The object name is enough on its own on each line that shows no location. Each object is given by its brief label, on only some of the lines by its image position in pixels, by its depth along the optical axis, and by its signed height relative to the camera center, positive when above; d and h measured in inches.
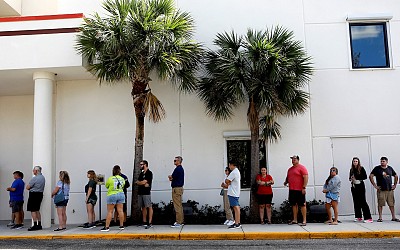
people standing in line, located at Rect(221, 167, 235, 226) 464.9 -43.8
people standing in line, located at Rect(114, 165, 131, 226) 476.3 -38.8
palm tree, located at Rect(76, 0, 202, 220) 457.7 +135.5
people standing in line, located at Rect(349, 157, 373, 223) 462.9 -24.6
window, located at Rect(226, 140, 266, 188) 532.4 +18.1
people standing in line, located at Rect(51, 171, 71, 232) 459.2 -23.6
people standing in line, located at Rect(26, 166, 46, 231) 462.3 -24.1
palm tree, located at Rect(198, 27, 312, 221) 470.9 +105.0
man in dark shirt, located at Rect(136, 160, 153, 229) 451.5 -20.1
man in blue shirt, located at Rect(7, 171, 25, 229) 488.7 -28.6
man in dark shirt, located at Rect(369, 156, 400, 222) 463.2 -21.4
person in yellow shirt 434.0 -25.4
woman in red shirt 466.0 -28.1
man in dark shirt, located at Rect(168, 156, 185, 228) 456.1 -14.5
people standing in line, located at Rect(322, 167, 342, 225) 455.2 -28.4
